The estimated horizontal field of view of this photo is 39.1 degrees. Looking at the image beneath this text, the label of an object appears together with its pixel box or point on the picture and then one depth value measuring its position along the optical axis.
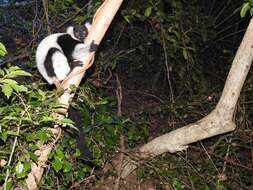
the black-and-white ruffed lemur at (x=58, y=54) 3.18
